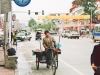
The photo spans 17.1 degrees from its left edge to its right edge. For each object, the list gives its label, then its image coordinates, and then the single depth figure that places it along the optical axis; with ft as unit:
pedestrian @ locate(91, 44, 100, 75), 21.50
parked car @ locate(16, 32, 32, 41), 172.71
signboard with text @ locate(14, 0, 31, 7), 51.16
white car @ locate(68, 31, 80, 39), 208.28
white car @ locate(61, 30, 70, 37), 230.89
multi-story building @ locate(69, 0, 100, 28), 370.12
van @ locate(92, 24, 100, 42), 139.44
